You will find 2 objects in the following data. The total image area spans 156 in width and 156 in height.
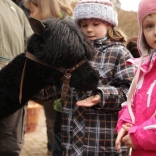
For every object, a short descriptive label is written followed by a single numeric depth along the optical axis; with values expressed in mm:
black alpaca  2408
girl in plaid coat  2420
